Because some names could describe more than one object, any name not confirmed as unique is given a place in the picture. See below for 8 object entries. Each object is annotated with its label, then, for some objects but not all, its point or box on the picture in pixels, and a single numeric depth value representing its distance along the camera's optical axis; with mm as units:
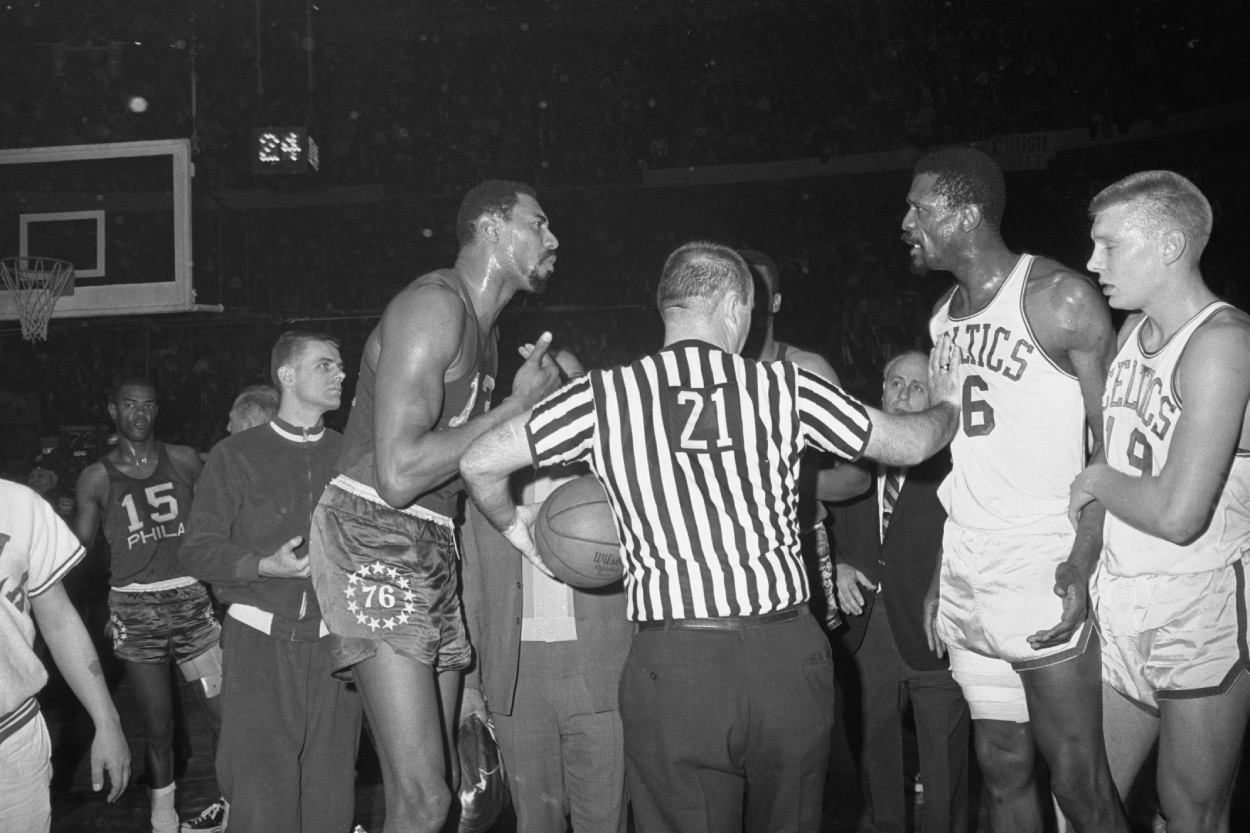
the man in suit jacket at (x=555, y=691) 3375
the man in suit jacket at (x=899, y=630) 4008
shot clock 11555
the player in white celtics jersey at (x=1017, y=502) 3021
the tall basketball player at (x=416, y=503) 3041
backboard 7914
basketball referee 2484
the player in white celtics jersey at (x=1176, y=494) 2584
